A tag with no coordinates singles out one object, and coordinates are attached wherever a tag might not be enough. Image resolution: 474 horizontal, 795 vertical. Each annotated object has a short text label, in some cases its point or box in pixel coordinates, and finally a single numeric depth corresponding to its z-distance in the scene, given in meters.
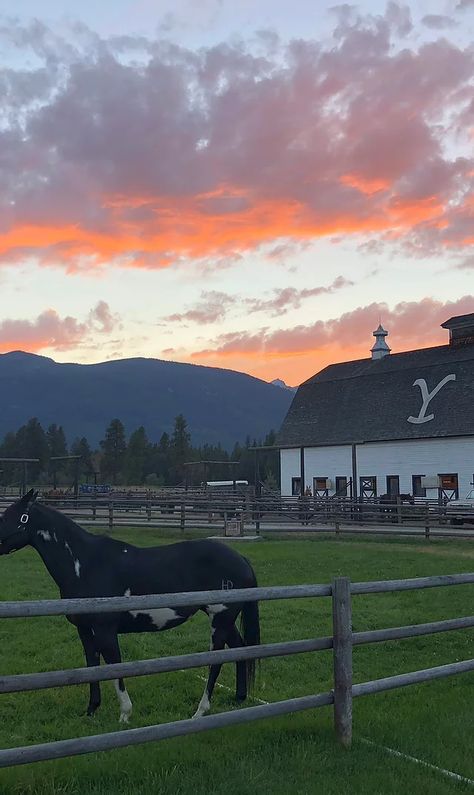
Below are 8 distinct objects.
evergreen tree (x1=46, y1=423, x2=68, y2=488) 132.15
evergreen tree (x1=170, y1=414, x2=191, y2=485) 120.69
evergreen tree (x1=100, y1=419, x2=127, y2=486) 124.44
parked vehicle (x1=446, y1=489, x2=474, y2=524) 28.02
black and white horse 7.14
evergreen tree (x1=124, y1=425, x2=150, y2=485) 124.44
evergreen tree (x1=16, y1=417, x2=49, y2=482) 120.12
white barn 41.38
